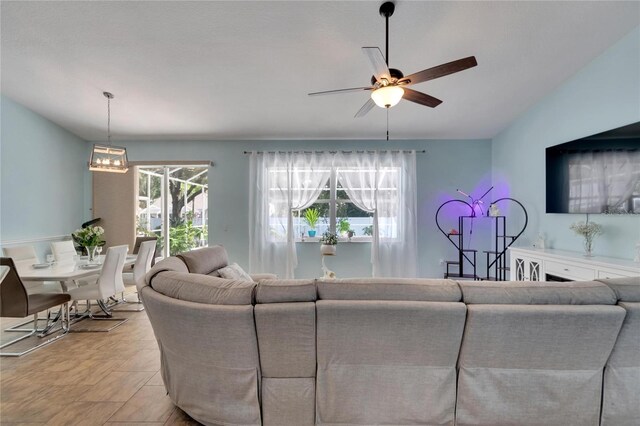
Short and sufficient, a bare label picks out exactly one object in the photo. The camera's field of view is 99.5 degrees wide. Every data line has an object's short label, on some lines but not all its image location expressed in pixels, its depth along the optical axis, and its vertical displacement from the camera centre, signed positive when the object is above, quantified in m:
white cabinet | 2.37 -0.51
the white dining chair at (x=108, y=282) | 2.98 -0.75
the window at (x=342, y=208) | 4.75 +0.14
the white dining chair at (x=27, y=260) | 3.14 -0.52
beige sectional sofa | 1.41 -0.73
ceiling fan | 1.85 +1.03
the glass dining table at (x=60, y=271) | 2.63 -0.57
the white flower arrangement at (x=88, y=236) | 3.29 -0.25
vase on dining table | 3.31 -0.45
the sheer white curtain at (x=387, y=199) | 4.69 +0.29
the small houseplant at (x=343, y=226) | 4.89 -0.18
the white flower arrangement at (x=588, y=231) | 2.79 -0.16
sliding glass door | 5.21 +0.20
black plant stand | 4.20 -0.51
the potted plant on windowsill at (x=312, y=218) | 4.85 -0.04
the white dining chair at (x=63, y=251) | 3.55 -0.47
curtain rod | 4.77 +1.14
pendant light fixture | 3.29 +0.73
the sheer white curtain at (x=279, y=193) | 4.75 +0.40
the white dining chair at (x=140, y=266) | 3.56 -0.67
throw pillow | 2.48 -0.54
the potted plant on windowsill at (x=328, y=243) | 4.05 -0.44
